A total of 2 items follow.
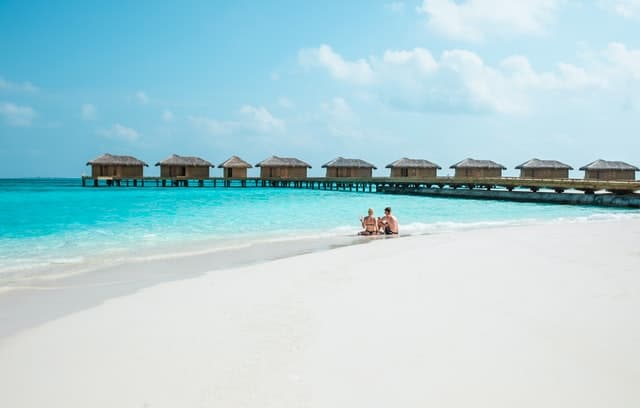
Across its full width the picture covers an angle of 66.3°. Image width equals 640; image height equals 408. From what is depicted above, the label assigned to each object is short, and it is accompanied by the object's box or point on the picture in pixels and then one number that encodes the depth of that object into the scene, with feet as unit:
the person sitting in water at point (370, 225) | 38.91
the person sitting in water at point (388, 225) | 39.88
